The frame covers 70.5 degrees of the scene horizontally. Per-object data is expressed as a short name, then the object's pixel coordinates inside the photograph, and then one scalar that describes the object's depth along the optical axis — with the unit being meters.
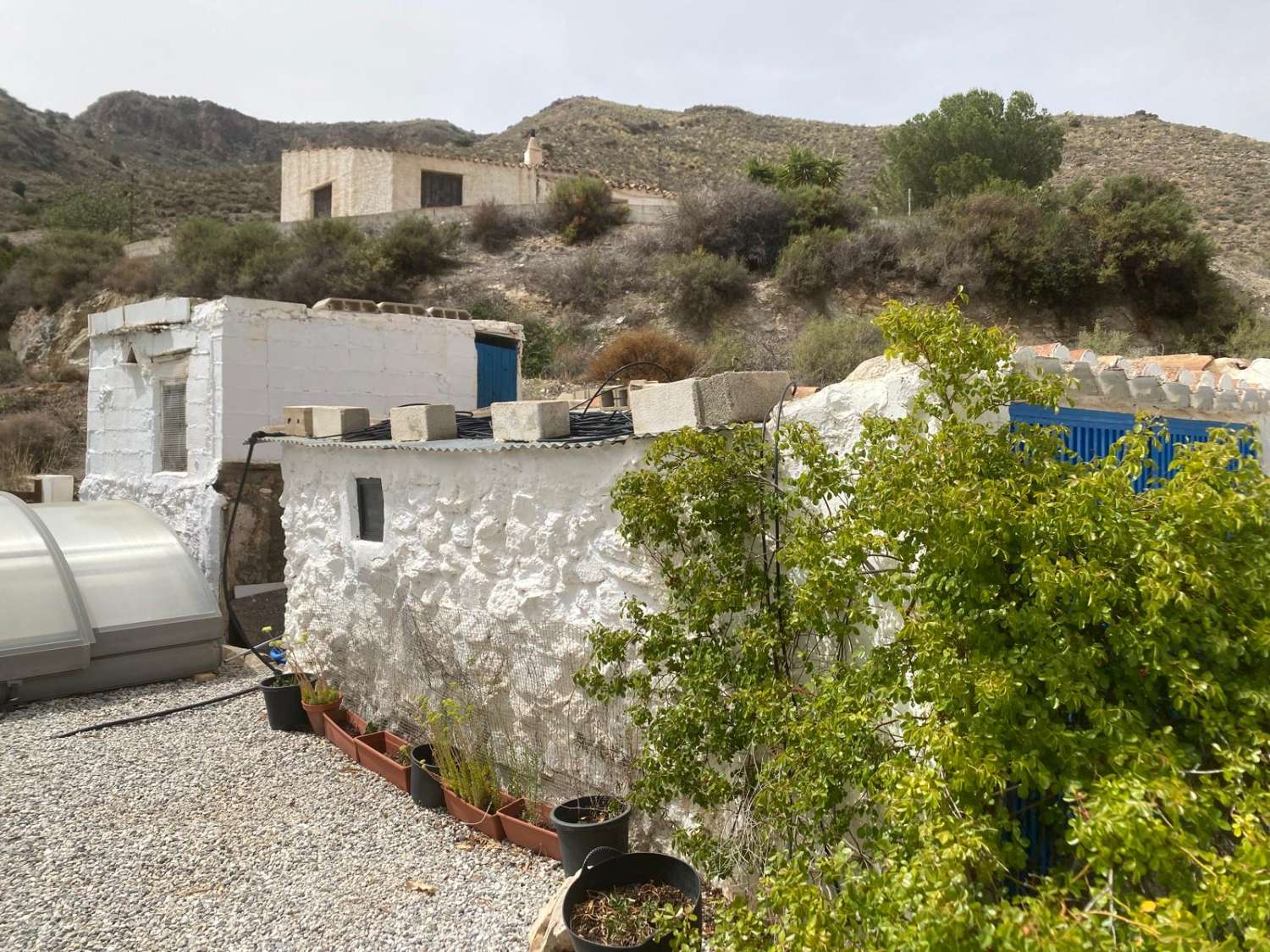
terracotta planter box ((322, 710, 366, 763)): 6.46
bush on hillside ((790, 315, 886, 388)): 15.44
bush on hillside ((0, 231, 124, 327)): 25.27
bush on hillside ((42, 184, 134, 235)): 32.62
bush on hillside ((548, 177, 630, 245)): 25.48
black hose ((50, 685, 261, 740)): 7.09
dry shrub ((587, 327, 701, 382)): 17.02
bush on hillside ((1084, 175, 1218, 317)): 20.11
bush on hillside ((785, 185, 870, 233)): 22.77
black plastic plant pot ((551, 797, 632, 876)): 4.25
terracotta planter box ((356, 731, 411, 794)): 5.85
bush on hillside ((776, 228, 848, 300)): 21.14
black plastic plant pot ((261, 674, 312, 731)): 7.01
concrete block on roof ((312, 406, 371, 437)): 7.02
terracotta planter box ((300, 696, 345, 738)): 6.90
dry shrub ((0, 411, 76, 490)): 16.72
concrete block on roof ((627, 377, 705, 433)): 4.09
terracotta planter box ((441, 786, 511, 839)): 5.02
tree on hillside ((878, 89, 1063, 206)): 25.59
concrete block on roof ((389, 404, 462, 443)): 5.93
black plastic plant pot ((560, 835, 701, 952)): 3.71
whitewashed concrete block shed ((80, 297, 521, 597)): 9.58
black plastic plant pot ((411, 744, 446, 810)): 5.47
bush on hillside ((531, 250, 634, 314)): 22.80
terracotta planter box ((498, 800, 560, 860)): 4.74
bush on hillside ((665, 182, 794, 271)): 22.75
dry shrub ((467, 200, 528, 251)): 25.64
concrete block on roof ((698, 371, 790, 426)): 4.05
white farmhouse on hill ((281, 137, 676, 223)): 26.89
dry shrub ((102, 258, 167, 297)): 24.39
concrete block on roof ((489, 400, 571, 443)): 5.00
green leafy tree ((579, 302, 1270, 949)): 2.30
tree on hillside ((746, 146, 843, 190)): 25.42
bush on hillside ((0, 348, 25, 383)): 23.08
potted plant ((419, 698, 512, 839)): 5.12
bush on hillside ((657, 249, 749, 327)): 21.08
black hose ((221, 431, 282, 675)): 7.79
